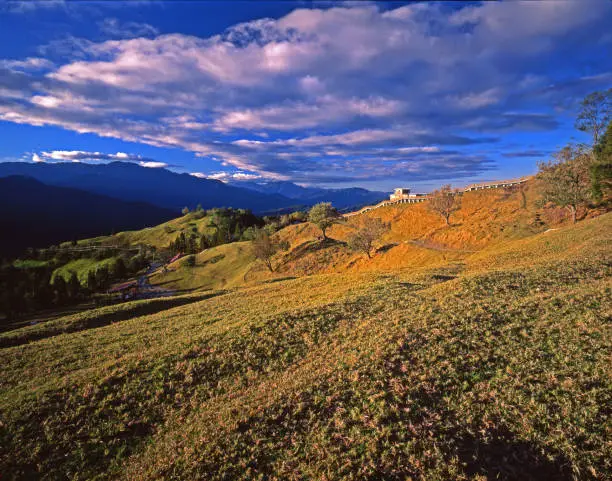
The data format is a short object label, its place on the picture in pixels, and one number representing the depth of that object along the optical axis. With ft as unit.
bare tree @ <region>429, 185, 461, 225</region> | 284.82
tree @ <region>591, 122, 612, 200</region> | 167.66
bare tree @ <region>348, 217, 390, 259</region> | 251.19
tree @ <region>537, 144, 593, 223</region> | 181.78
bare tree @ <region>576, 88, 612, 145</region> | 196.25
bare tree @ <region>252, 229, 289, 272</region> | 291.99
